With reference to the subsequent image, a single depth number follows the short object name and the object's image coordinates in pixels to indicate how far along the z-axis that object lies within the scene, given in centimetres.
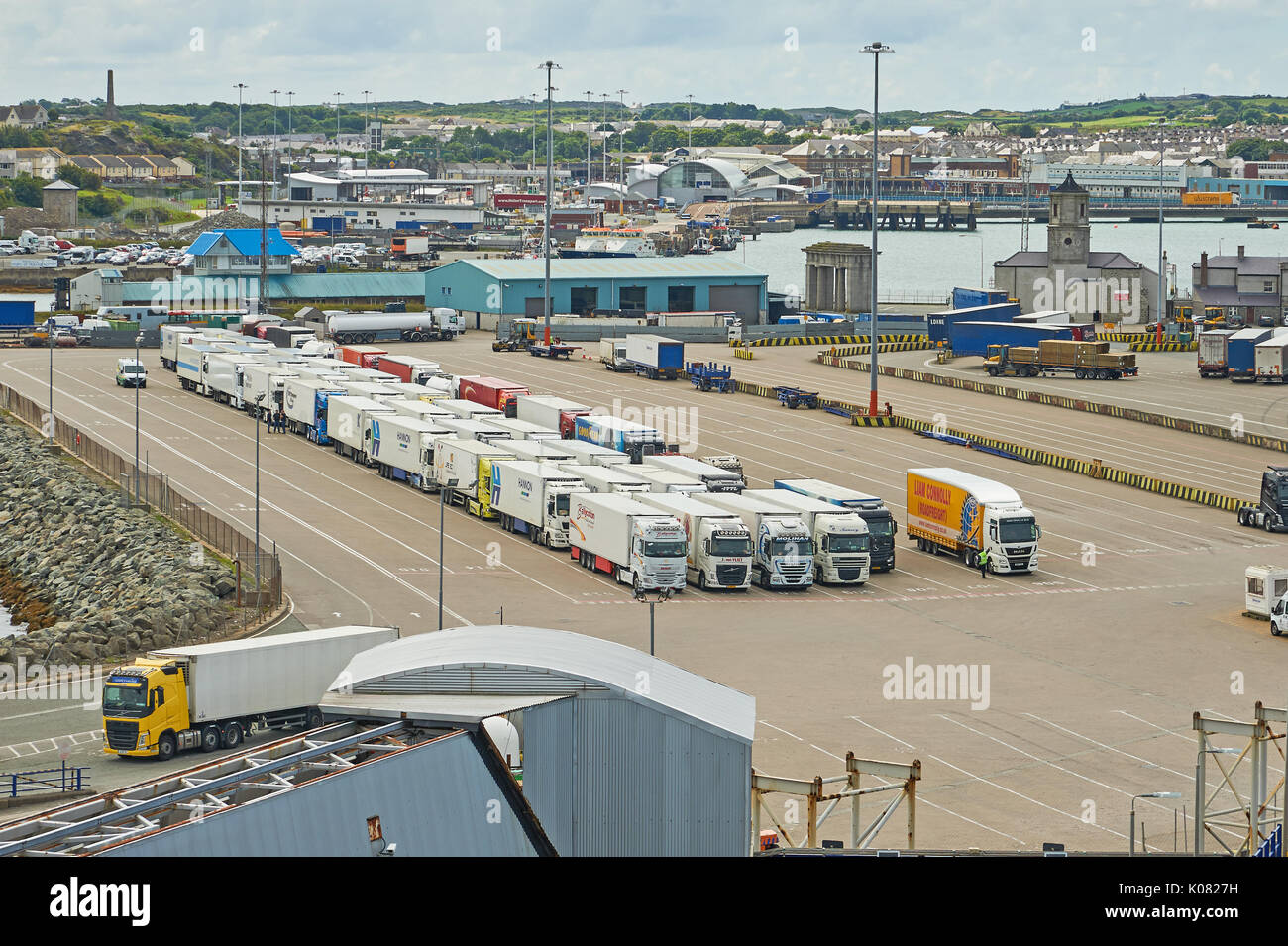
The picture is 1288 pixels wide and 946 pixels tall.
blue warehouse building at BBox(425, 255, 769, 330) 13325
